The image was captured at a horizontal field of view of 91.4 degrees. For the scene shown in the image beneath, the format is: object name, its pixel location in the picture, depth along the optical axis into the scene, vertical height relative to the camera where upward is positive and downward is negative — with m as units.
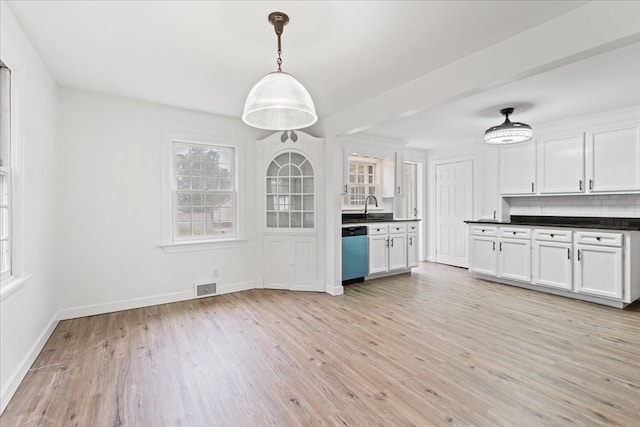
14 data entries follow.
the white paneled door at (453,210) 6.20 +0.00
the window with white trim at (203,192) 4.11 +0.27
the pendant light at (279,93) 1.92 +0.73
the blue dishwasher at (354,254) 4.78 -0.68
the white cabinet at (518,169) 4.95 +0.68
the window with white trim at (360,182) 5.94 +0.56
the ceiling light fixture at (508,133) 3.83 +0.96
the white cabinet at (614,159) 3.98 +0.67
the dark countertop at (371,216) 5.72 -0.10
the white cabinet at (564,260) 3.73 -0.69
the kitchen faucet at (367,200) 5.89 +0.20
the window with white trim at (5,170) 2.15 +0.29
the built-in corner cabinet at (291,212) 4.54 -0.02
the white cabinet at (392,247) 5.11 -0.62
